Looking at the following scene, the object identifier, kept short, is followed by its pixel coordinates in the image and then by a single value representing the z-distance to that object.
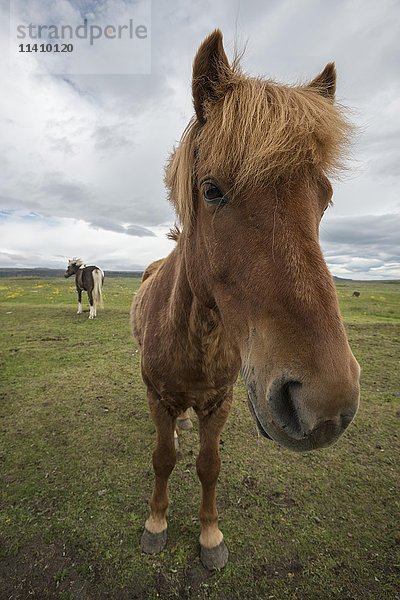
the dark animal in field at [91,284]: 14.24
